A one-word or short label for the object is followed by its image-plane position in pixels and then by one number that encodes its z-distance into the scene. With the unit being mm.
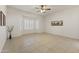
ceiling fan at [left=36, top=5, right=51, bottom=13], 2153
